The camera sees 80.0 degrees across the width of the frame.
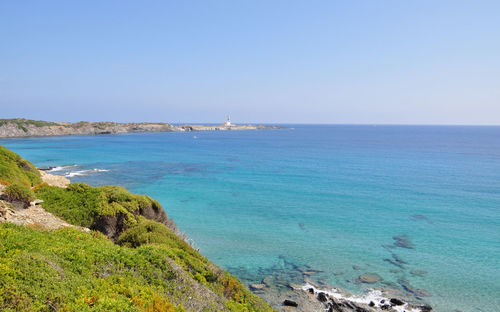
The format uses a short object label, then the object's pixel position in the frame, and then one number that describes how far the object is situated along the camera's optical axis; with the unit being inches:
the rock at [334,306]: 677.9
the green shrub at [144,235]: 621.7
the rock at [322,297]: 714.0
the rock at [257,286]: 770.0
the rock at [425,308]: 687.7
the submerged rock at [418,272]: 850.0
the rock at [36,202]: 758.6
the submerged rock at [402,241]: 1039.0
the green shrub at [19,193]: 695.1
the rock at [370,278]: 813.2
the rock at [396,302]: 711.8
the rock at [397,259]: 925.8
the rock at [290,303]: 698.2
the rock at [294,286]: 776.9
